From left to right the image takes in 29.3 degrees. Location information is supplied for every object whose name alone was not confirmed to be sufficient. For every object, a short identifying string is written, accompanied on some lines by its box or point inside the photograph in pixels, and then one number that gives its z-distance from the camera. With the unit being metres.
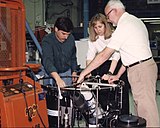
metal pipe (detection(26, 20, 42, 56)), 3.85
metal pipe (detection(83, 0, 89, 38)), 5.51
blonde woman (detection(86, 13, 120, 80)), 3.09
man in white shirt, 2.50
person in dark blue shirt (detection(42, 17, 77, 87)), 2.75
